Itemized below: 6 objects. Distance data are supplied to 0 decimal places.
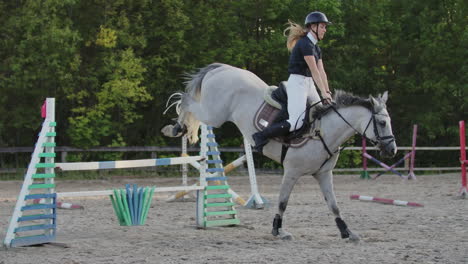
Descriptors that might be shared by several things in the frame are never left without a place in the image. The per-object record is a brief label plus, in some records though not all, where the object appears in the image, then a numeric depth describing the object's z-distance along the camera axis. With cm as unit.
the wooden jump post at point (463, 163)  2423
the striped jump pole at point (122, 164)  1426
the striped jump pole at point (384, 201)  2125
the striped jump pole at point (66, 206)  2056
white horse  1426
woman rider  1422
